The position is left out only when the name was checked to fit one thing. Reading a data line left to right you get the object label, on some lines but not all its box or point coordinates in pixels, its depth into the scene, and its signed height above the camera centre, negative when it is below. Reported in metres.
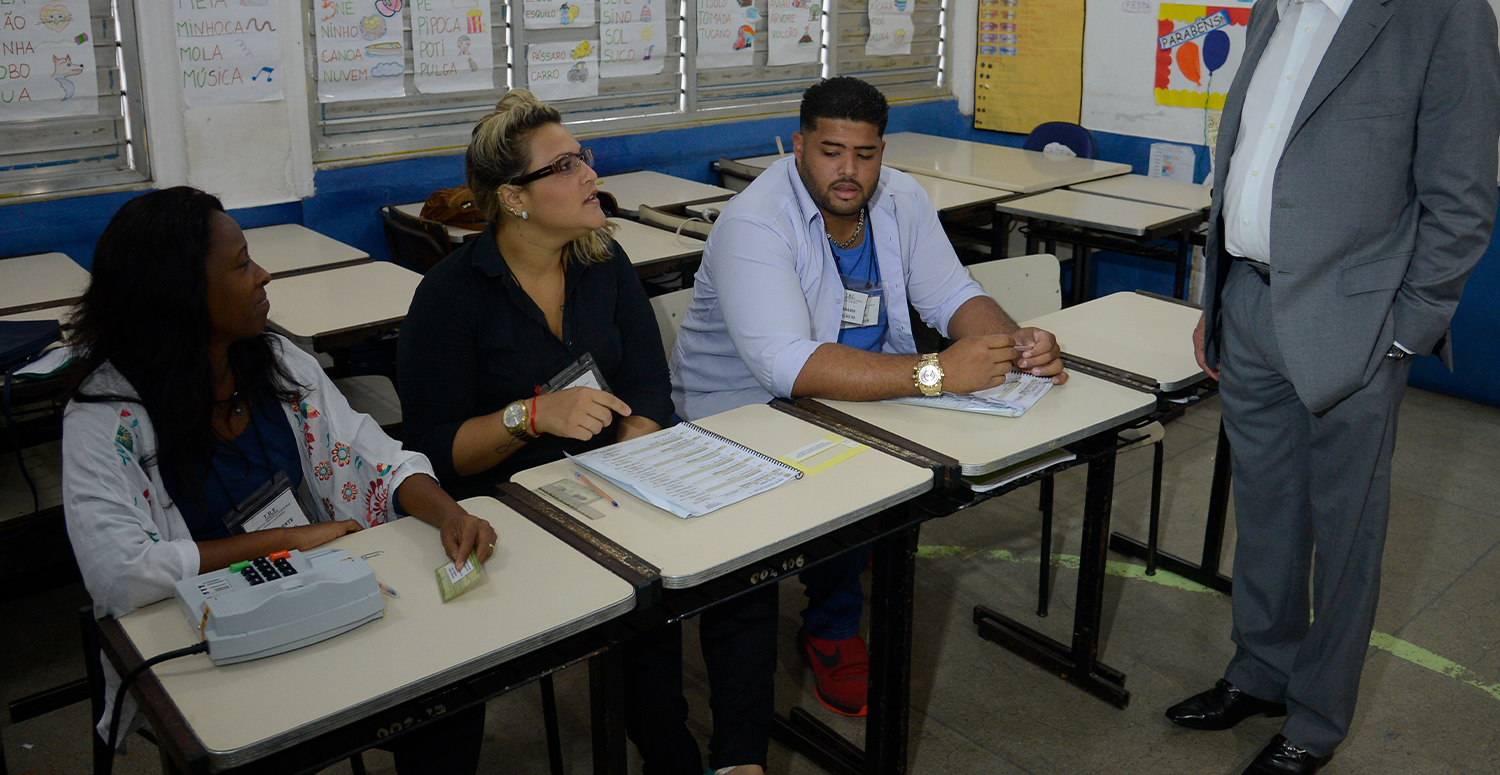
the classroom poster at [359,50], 3.83 +0.13
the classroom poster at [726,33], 4.87 +0.24
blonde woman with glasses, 1.94 -0.50
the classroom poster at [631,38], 4.54 +0.21
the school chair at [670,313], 2.70 -0.52
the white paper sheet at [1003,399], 2.09 -0.56
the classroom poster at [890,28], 5.51 +0.30
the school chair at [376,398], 2.94 -0.82
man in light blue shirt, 2.15 -0.45
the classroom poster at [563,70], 4.38 +0.07
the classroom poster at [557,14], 4.29 +0.28
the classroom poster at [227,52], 3.52 +0.11
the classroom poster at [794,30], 5.12 +0.27
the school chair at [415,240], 3.52 -0.48
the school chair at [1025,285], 3.02 -0.50
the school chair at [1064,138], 5.17 -0.20
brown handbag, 3.62 -0.38
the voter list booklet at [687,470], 1.72 -0.59
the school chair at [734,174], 4.79 -0.35
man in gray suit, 1.81 -0.30
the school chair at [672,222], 3.72 -0.43
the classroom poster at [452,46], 4.05 +0.15
